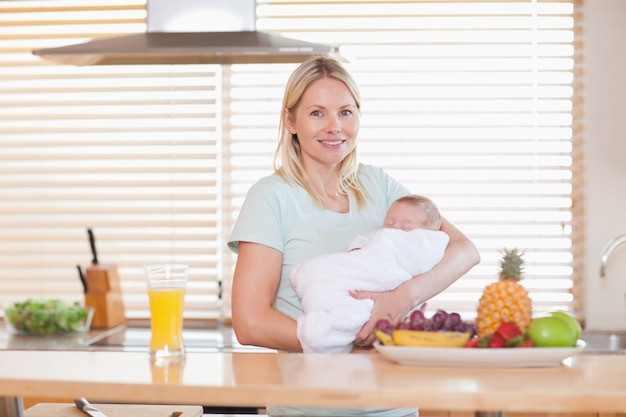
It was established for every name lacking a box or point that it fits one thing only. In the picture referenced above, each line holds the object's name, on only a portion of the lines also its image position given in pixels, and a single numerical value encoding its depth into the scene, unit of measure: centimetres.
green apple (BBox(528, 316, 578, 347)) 222
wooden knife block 415
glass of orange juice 232
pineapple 228
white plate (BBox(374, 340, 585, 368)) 218
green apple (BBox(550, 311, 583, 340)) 225
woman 260
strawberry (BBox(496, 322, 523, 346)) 222
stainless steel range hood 332
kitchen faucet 407
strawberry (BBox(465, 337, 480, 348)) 224
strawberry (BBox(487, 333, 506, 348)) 222
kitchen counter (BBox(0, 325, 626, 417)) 201
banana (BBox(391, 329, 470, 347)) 224
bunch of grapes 228
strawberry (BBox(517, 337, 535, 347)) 222
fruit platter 219
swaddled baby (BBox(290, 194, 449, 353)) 254
